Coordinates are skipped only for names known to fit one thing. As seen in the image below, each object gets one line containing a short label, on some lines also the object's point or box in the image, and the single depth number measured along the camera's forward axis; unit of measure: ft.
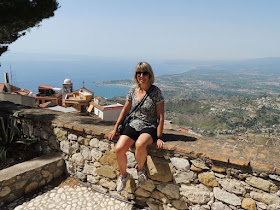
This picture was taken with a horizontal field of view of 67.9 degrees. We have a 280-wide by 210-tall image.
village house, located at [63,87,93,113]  98.67
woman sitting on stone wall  8.98
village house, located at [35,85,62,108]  99.66
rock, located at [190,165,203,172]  8.31
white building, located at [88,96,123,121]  77.31
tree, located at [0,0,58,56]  16.89
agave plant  12.18
